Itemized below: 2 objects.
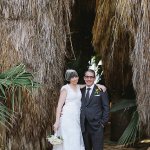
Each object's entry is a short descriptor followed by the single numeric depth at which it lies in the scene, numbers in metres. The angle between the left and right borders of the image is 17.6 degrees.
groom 6.81
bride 6.95
